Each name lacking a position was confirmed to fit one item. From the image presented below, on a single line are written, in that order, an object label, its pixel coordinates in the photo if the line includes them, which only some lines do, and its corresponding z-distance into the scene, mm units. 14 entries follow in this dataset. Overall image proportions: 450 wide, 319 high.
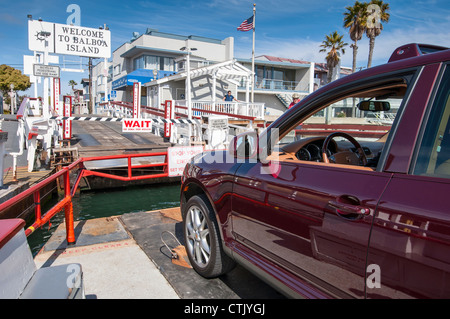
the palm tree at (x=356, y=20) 29475
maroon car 1495
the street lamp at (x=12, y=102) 43075
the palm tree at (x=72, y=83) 90962
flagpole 24953
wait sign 10856
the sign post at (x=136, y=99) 14290
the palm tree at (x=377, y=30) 27153
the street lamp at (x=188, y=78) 11922
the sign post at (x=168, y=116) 14133
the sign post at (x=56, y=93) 13031
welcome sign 18547
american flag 24734
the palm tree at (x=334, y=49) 36219
